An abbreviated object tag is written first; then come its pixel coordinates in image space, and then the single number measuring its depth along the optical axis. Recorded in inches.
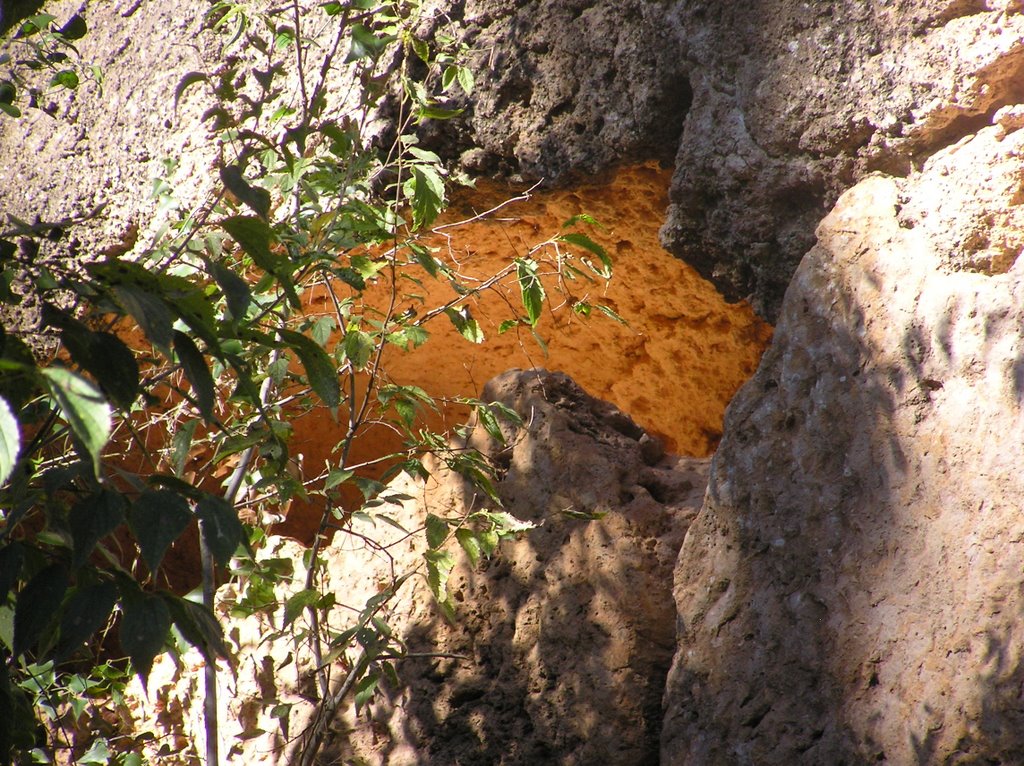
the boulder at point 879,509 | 225.2
